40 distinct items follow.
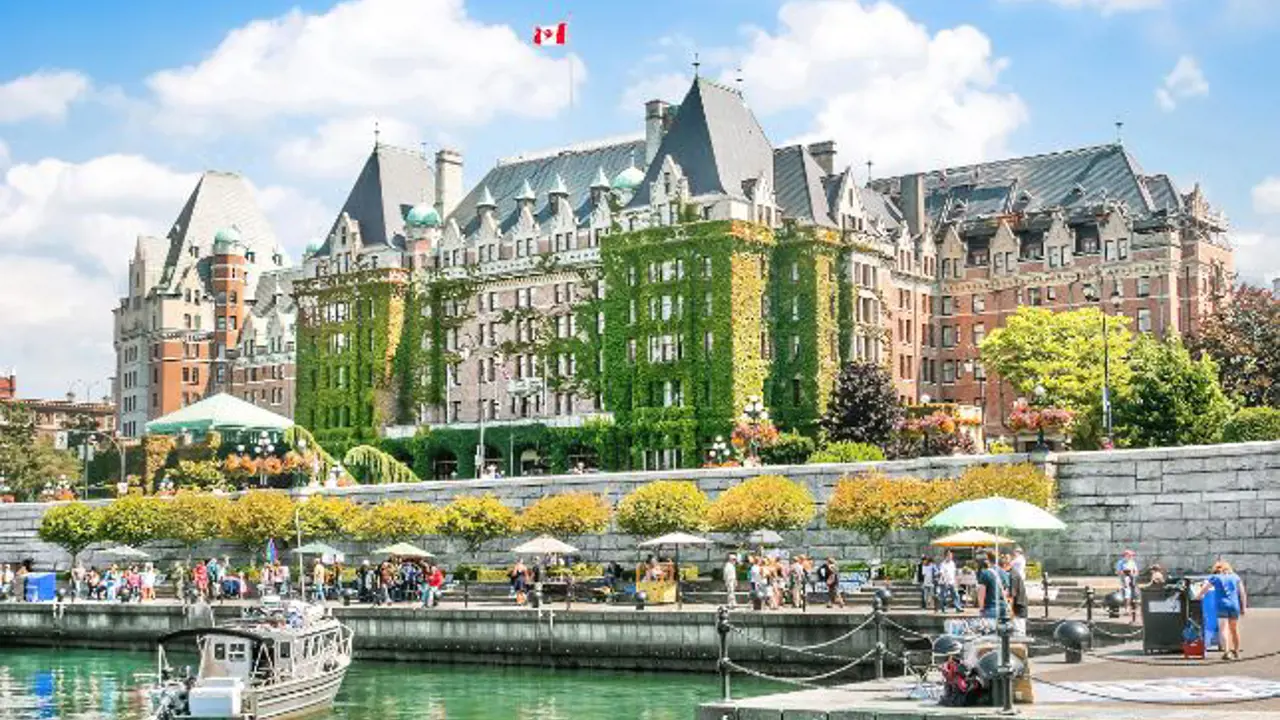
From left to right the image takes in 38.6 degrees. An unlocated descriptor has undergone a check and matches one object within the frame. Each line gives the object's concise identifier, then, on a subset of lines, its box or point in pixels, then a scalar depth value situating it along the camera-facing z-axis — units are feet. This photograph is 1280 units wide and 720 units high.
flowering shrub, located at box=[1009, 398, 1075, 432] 207.62
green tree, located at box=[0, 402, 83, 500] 420.77
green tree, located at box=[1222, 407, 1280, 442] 204.44
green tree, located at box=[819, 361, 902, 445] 294.87
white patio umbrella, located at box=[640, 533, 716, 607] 197.06
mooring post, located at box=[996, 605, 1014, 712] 84.69
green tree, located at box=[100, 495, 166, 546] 269.23
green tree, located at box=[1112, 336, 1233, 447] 248.93
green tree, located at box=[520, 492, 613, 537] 223.10
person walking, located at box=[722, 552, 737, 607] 175.32
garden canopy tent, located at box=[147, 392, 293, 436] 327.67
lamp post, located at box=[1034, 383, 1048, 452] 195.61
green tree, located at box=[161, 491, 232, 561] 264.93
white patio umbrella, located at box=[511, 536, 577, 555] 202.49
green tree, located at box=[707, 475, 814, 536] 204.85
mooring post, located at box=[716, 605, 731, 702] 92.02
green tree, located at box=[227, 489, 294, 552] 253.03
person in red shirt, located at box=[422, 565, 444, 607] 197.57
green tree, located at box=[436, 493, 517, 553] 232.32
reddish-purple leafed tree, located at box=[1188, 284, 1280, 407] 298.97
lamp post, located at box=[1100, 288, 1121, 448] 223.71
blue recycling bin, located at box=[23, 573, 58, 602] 243.19
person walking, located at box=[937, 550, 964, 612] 156.15
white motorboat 128.67
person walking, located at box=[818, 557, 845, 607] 170.50
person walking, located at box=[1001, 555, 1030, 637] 124.26
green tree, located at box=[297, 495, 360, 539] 249.14
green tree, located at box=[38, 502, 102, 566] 273.54
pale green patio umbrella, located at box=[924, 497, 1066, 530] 130.00
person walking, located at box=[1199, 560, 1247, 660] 104.78
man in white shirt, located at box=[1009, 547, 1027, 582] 133.94
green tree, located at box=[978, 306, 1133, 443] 314.14
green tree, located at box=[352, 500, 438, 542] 238.27
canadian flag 317.42
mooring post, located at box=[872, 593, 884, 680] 117.88
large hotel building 330.13
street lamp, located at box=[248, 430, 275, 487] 320.17
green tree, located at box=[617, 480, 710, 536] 214.07
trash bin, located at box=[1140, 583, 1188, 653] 107.14
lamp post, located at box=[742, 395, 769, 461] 257.96
